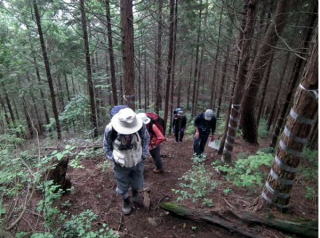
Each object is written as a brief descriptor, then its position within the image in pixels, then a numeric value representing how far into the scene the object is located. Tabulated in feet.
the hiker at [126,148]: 11.43
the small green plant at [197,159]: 21.20
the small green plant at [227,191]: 14.00
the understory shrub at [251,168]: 12.27
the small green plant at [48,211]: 10.77
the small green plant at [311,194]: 13.07
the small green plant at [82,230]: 10.52
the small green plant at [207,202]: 12.65
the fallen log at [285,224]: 9.17
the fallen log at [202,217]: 10.02
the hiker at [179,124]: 29.94
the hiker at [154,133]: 16.39
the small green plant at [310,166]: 16.30
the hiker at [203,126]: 22.57
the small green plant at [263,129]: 43.23
